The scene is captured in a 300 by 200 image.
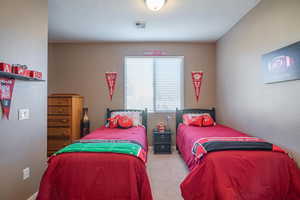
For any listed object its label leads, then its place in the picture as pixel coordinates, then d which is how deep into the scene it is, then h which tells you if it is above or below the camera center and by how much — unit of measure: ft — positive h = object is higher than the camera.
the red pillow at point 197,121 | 11.22 -1.40
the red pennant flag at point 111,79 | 12.95 +1.62
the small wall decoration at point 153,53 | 13.10 +3.67
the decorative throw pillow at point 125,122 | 10.88 -1.42
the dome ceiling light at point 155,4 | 7.36 +4.29
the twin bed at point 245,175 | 5.57 -2.53
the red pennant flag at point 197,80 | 13.11 +1.57
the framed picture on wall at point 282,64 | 5.97 +1.40
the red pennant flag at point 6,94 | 4.97 +0.19
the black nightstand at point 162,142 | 11.82 -2.94
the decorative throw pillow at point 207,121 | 11.23 -1.40
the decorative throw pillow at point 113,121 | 11.08 -1.43
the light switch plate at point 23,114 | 5.69 -0.47
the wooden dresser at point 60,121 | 10.83 -1.35
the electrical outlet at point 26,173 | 5.88 -2.58
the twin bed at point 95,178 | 5.60 -2.62
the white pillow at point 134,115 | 11.75 -1.08
